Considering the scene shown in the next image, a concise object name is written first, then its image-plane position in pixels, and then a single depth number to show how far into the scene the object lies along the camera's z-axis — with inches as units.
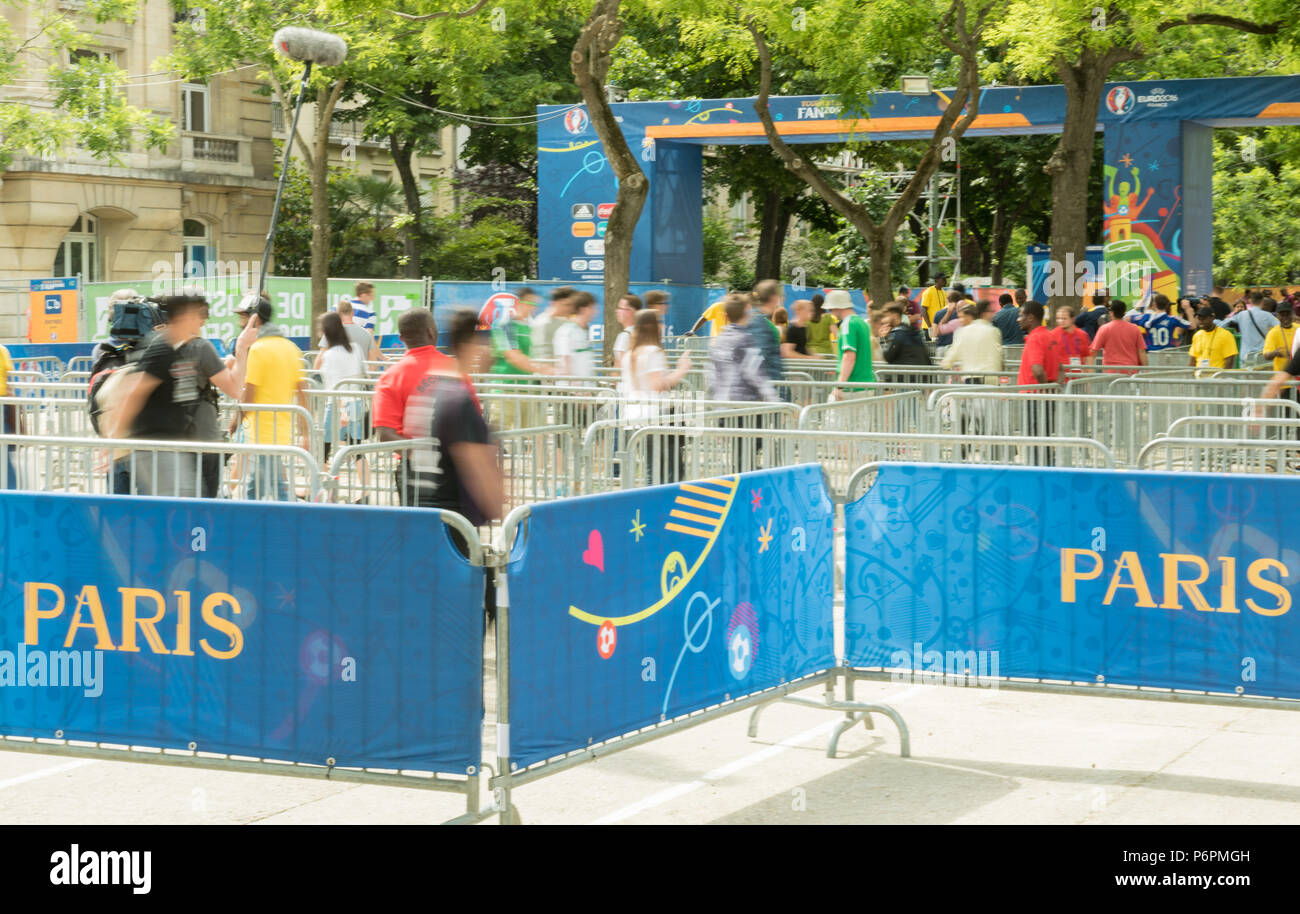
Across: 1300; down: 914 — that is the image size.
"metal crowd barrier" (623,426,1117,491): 405.7
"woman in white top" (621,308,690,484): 483.2
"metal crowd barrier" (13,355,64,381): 776.9
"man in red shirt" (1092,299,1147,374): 741.3
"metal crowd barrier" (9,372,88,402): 567.8
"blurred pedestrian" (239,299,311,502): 460.8
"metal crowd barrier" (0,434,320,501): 346.6
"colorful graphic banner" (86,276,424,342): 1286.9
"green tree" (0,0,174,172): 1212.5
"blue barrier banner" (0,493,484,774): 221.1
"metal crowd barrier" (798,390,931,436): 504.7
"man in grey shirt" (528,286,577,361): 616.1
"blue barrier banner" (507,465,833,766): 227.5
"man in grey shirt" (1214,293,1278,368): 882.1
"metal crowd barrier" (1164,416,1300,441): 424.4
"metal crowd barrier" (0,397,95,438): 521.7
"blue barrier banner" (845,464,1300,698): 267.0
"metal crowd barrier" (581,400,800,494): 432.6
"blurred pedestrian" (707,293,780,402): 475.5
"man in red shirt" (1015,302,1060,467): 625.9
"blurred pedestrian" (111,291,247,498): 350.3
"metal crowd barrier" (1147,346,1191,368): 860.0
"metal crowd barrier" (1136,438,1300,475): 402.4
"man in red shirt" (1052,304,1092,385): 679.1
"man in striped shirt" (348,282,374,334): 695.7
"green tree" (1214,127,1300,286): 2253.9
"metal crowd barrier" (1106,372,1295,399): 579.5
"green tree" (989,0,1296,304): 840.3
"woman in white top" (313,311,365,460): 533.6
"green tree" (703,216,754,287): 2066.9
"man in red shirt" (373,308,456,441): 351.9
